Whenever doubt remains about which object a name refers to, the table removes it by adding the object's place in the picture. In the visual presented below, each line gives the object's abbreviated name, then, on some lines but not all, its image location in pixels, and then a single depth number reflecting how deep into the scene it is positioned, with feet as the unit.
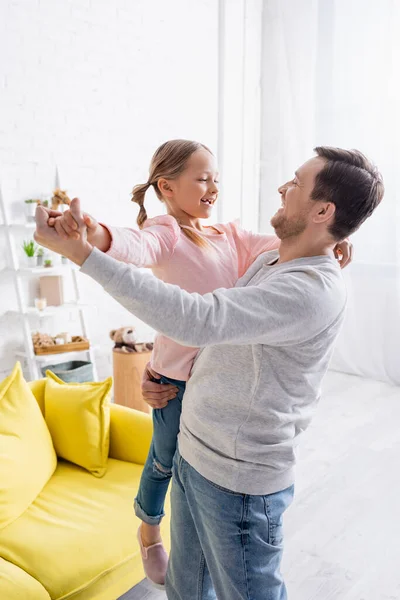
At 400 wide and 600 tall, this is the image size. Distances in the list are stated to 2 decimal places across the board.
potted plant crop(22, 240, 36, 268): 11.53
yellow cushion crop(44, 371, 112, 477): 6.88
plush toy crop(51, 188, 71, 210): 11.62
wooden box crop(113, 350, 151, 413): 11.10
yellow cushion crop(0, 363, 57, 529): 5.94
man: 3.54
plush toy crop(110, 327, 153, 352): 11.30
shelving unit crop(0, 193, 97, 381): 11.29
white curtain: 14.23
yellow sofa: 5.22
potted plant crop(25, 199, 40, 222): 11.54
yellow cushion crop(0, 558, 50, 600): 4.93
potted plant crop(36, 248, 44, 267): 11.63
